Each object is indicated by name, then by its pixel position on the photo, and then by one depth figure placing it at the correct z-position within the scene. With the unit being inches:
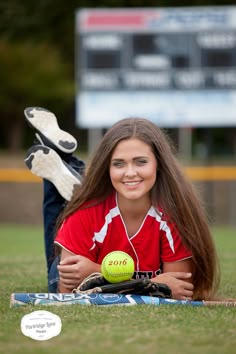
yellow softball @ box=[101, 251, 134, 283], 173.8
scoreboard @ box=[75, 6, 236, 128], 599.9
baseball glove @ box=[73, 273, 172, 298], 169.4
